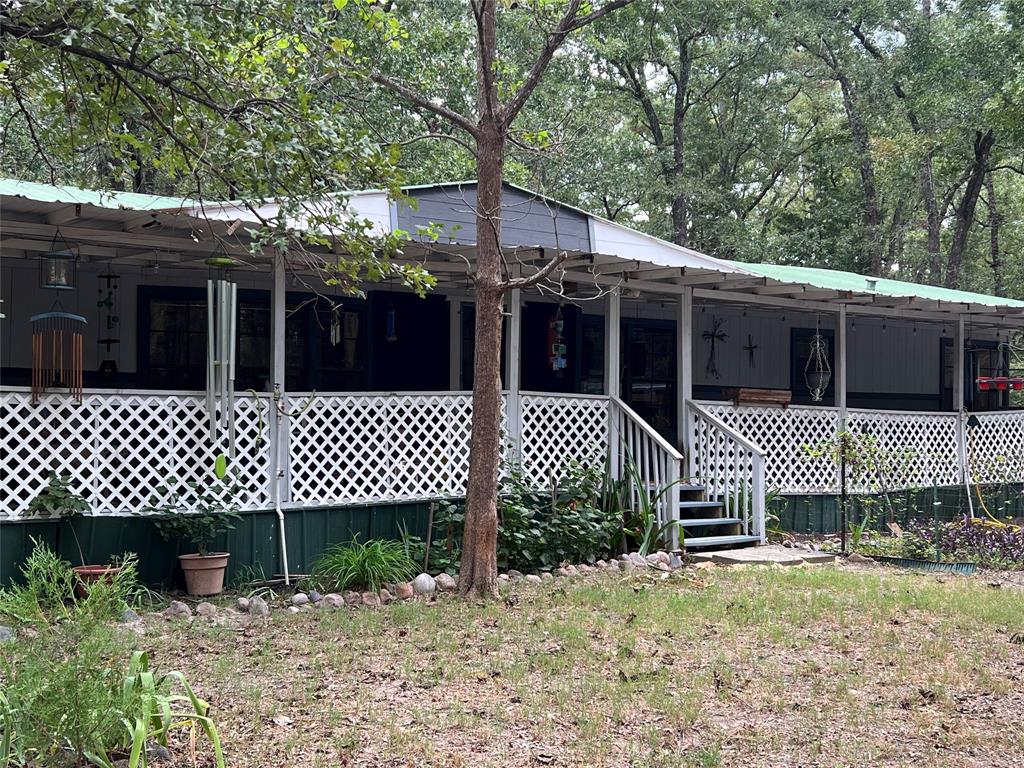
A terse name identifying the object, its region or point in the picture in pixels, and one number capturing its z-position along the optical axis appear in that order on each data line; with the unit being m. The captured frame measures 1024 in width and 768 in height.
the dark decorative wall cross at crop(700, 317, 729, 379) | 16.36
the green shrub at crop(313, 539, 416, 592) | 8.97
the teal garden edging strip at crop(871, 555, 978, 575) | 10.41
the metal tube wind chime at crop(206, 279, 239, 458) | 8.95
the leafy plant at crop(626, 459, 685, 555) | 10.82
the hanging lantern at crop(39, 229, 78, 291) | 8.88
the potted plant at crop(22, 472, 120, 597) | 8.23
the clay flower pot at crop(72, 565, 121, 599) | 7.99
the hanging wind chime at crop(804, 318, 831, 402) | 15.16
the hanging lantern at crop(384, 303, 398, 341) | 13.25
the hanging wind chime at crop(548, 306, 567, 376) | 13.33
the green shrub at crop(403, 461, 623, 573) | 9.80
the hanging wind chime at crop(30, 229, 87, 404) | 8.60
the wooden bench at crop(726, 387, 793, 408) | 12.65
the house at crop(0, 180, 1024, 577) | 8.95
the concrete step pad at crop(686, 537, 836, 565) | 10.55
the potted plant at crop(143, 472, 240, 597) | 8.71
